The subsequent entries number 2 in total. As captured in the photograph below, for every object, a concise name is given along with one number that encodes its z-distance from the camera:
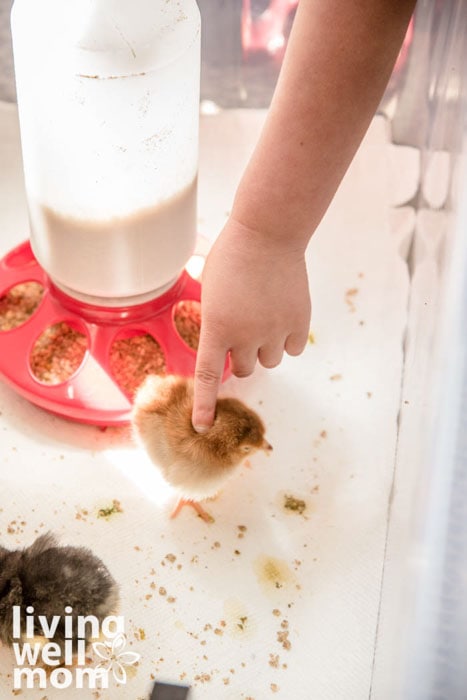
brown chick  0.96
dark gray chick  0.88
